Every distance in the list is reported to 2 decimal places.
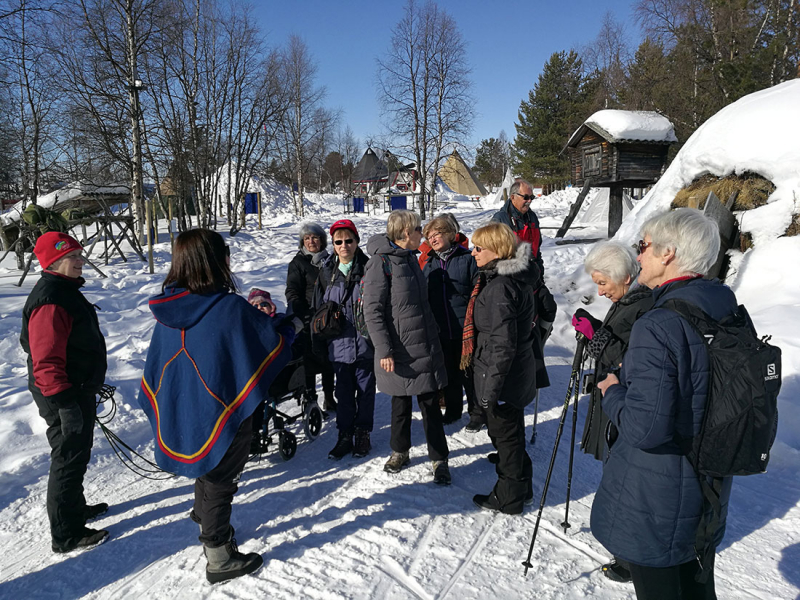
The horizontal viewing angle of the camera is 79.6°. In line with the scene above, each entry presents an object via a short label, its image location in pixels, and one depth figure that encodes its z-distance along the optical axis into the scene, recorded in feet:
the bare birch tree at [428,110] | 71.72
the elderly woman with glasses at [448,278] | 13.70
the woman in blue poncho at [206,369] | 7.66
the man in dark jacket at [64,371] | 8.77
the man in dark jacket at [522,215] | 17.89
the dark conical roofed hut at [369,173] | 135.44
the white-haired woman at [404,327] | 10.87
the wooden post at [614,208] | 44.50
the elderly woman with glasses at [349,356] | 12.53
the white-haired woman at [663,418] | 5.22
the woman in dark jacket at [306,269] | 15.19
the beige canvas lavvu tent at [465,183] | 146.84
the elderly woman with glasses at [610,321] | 7.55
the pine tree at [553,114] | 106.52
